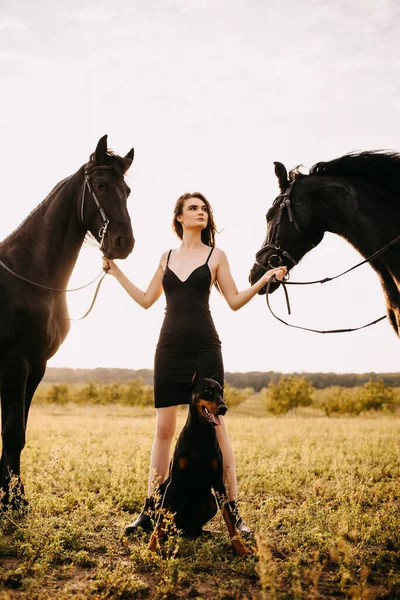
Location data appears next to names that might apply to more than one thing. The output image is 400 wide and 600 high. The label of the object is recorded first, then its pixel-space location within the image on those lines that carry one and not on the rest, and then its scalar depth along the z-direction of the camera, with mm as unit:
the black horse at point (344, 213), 4281
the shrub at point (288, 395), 59000
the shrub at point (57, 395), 60656
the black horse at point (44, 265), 4441
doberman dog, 3789
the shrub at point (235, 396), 62759
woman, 4215
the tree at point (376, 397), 49469
